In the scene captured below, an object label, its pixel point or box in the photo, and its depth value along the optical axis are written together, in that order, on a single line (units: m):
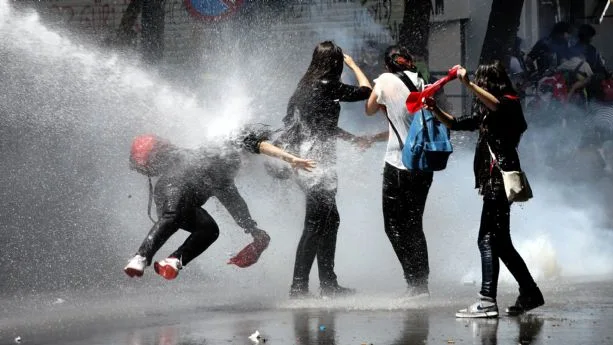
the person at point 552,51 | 32.42
